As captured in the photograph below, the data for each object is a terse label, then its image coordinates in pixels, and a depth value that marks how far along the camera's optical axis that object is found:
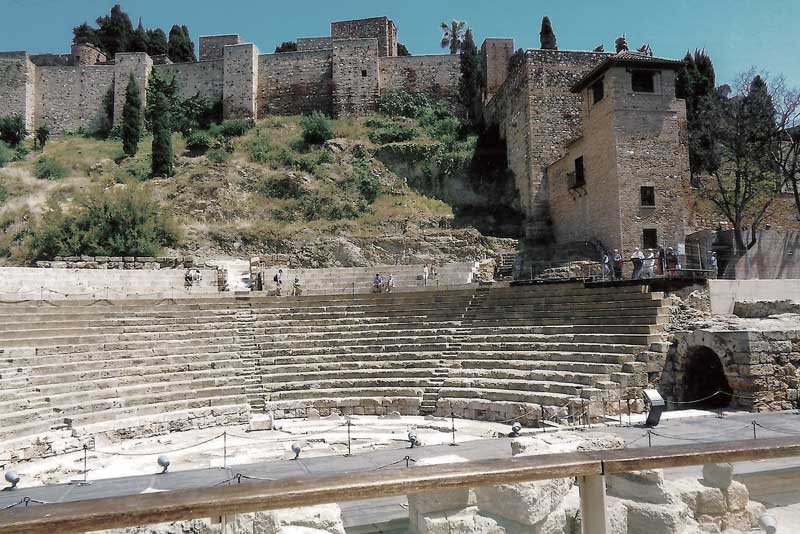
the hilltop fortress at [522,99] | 20.62
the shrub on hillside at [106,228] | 21.66
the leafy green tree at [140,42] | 51.72
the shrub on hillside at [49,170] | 31.45
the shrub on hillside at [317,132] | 32.34
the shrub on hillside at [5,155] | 33.62
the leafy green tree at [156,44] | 51.81
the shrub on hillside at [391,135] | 31.98
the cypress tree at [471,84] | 36.38
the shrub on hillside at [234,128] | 34.78
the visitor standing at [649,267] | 16.94
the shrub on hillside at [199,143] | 32.69
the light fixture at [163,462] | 8.10
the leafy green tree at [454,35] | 49.69
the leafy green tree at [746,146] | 22.09
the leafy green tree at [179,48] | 50.62
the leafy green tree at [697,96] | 28.83
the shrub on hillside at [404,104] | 35.81
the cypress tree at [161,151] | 29.95
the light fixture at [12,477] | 7.32
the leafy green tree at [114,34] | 51.88
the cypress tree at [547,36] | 37.31
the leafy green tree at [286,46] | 52.88
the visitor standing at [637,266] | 16.05
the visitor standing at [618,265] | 17.09
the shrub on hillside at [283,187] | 28.22
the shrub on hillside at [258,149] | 31.22
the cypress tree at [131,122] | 33.47
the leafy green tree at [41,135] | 36.97
